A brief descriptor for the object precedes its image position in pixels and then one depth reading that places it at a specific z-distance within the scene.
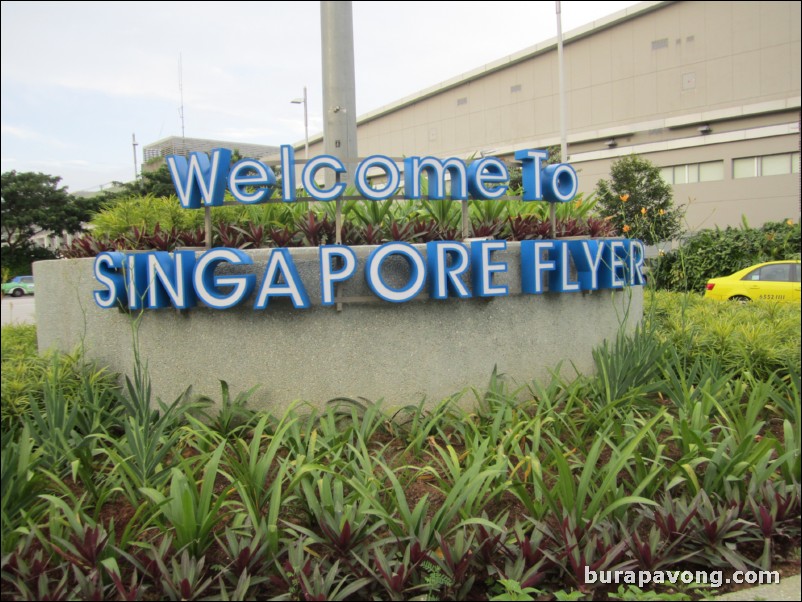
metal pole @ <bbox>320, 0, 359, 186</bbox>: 6.16
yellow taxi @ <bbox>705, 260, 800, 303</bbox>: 10.80
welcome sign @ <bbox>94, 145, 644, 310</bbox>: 4.81
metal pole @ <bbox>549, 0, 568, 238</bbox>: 24.69
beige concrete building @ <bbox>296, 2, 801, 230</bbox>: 29.27
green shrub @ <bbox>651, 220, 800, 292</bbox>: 13.08
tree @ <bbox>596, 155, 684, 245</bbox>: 21.48
